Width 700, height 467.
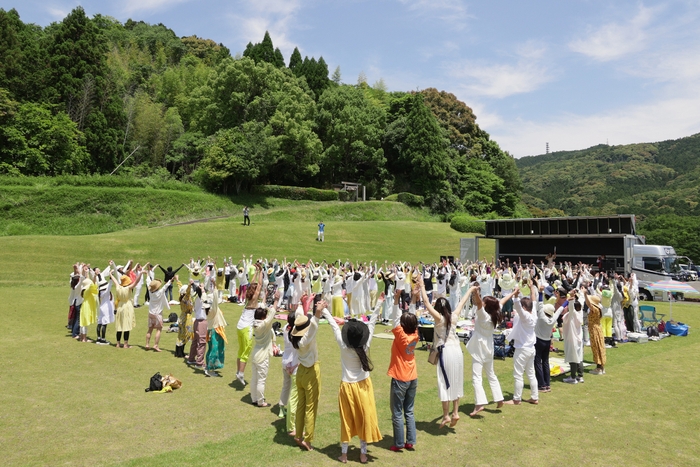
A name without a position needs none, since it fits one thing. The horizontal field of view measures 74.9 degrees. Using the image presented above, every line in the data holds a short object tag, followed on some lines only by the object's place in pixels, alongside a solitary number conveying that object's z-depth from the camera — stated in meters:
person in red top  6.04
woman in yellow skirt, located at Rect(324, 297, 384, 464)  5.67
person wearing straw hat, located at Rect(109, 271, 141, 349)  10.97
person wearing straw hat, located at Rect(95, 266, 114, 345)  11.48
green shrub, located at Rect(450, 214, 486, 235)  44.56
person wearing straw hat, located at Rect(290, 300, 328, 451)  6.00
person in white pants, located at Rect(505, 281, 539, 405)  7.90
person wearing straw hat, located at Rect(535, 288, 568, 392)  8.43
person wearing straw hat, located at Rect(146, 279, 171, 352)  10.73
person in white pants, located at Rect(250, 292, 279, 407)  7.51
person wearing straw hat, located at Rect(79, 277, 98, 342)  11.50
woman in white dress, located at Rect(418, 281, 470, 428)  6.69
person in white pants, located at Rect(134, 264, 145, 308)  17.19
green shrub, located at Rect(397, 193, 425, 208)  55.72
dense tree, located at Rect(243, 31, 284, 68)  64.94
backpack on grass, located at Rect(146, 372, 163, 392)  8.15
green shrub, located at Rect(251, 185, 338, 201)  49.51
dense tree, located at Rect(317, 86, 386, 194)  56.91
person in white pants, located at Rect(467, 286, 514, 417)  7.38
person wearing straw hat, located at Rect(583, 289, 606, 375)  9.83
